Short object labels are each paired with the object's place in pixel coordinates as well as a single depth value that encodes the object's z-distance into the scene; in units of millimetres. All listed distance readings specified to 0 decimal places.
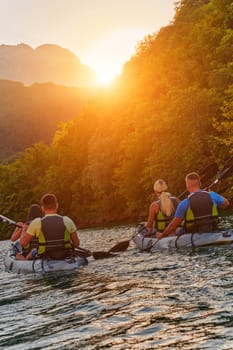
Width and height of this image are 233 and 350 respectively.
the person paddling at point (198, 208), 13406
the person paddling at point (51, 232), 12781
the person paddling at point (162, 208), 15273
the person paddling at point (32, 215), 15401
